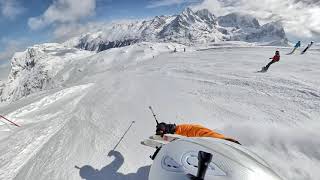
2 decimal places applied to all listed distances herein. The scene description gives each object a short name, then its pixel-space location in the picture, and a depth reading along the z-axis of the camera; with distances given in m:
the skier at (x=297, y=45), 11.23
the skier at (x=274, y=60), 7.38
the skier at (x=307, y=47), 10.19
